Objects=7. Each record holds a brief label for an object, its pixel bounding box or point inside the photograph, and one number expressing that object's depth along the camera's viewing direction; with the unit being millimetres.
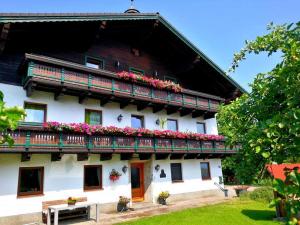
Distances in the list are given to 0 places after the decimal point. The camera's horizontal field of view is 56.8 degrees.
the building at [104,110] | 14828
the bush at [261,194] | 20672
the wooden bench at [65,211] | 14652
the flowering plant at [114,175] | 17859
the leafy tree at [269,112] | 2756
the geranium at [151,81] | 18798
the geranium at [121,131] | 15042
